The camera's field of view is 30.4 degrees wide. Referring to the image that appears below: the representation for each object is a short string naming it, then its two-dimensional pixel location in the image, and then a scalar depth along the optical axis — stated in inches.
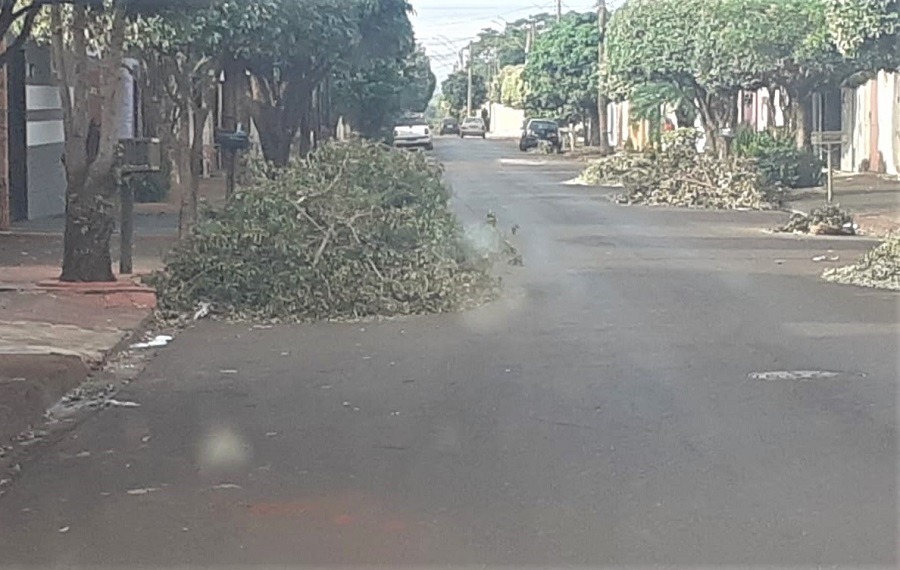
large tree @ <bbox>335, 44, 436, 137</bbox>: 1815.9
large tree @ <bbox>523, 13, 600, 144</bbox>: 3095.5
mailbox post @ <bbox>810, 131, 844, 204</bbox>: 1224.8
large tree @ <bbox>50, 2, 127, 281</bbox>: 687.7
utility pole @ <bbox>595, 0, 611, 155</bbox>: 2716.5
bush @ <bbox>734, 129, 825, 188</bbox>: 1549.0
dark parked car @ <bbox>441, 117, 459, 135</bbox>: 5068.9
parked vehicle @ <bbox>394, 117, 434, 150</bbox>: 2719.0
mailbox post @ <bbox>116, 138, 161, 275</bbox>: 741.9
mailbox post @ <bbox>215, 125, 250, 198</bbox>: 994.1
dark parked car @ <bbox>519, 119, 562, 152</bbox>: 3088.1
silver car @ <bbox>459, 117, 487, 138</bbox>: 4734.3
